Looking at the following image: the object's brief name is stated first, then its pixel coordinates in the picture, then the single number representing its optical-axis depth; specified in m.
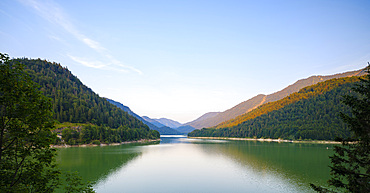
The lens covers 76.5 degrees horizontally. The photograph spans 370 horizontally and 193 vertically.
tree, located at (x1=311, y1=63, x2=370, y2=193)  14.61
